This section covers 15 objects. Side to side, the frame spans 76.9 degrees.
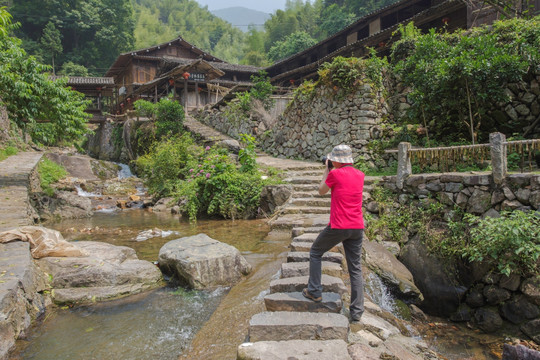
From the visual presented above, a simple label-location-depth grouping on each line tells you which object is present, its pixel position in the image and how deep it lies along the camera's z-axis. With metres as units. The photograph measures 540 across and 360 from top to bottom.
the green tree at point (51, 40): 39.53
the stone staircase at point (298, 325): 2.95
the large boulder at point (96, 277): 4.93
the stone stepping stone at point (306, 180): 10.17
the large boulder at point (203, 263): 5.44
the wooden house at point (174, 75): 25.58
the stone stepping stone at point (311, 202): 8.91
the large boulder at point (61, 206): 11.31
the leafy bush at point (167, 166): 14.21
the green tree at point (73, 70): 39.03
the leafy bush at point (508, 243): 5.81
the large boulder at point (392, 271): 6.05
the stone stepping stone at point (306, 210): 8.57
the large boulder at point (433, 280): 6.52
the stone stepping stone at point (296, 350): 2.85
